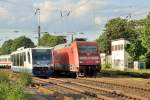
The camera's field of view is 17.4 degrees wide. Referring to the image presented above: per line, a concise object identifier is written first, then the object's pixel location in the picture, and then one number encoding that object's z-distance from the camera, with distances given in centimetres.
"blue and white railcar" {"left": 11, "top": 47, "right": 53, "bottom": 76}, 4238
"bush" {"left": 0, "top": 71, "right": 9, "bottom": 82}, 3136
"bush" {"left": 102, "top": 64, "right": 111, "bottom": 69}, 7918
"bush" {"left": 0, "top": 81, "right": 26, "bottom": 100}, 1645
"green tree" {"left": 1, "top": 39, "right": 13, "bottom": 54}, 17338
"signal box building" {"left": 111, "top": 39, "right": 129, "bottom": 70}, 9206
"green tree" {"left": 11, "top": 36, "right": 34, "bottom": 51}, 16175
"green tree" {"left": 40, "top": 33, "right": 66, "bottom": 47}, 13812
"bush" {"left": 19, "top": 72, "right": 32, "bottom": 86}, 3238
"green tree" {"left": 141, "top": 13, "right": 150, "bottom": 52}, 7621
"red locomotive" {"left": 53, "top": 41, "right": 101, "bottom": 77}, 4172
